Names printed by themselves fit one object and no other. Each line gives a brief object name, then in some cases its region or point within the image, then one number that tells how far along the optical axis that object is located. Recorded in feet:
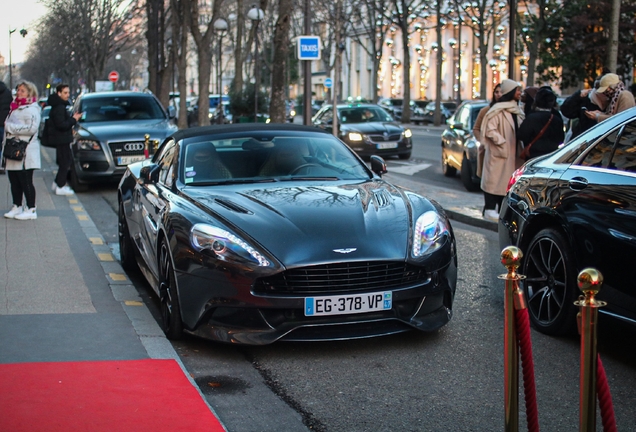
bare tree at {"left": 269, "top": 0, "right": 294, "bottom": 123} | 74.28
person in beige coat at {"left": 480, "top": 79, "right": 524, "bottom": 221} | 36.22
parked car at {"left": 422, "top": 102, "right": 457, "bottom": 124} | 196.85
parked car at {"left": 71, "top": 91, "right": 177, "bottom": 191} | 50.85
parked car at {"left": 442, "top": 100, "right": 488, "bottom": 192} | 50.88
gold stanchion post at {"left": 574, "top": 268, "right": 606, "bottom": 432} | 9.15
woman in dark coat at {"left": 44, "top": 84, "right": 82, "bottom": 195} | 46.91
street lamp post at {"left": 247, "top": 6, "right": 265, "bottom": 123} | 92.10
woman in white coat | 37.22
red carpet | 14.01
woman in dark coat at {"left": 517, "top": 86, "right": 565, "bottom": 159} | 35.45
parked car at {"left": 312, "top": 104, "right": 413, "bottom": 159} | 74.33
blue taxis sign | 64.03
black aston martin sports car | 17.61
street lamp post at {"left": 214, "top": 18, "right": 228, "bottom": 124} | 104.63
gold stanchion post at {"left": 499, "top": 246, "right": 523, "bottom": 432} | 10.46
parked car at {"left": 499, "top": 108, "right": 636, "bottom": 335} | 17.01
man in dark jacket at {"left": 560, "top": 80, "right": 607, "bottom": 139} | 37.88
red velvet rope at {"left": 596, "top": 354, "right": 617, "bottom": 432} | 9.50
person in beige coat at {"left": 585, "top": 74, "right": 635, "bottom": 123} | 34.41
